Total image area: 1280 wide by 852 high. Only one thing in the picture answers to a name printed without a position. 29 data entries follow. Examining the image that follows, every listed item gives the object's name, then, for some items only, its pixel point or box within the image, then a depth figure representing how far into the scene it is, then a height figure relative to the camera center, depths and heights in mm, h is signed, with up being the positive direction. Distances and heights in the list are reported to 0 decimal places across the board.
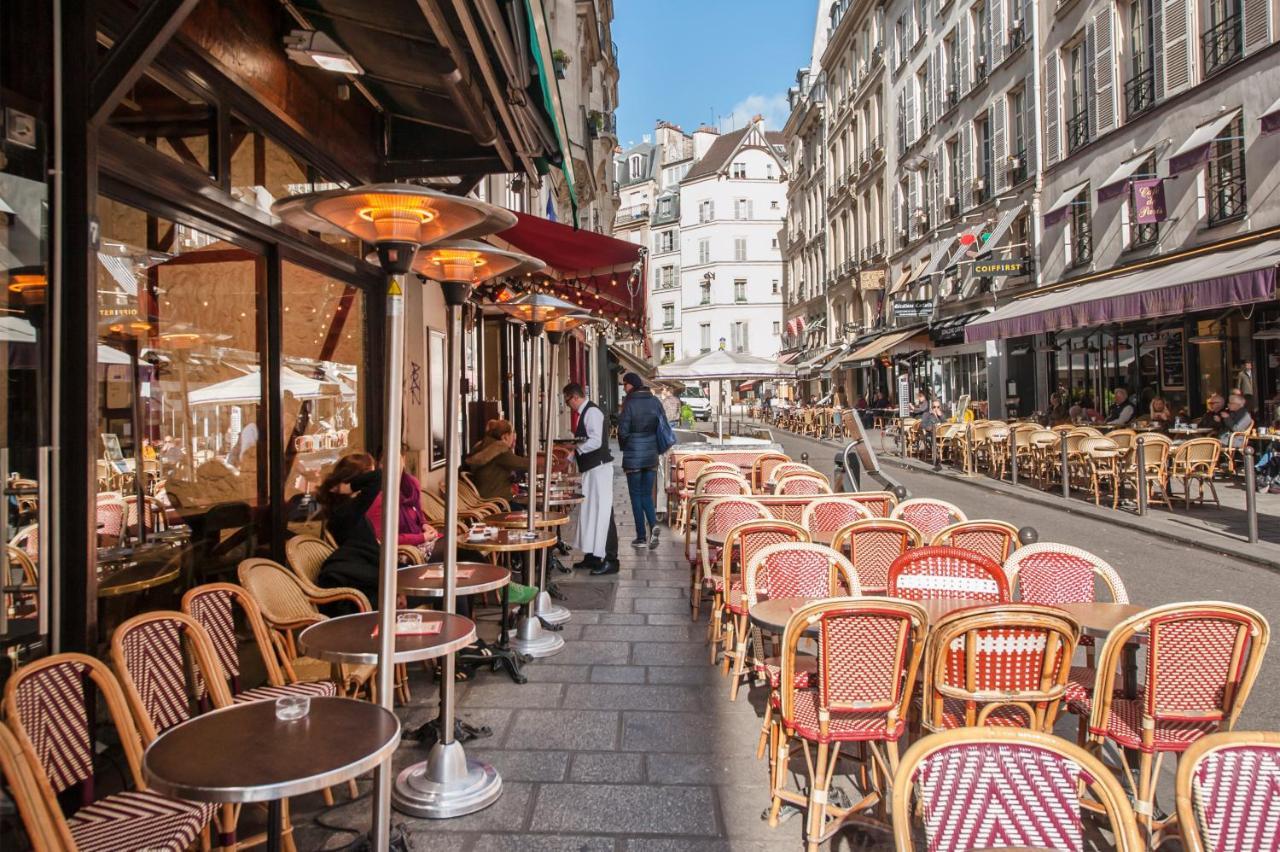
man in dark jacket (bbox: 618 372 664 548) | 9234 +105
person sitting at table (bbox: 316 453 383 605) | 4773 -434
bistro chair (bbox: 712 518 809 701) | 5008 -601
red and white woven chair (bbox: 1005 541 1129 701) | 4270 -680
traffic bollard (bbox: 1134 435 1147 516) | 11367 -590
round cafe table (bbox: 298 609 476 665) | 3164 -730
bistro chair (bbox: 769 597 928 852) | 3272 -920
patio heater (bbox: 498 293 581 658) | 5785 -95
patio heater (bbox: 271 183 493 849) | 2709 +656
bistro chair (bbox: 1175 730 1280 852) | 2031 -826
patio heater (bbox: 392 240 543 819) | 3578 -1072
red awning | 8309 +1895
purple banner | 16297 +4263
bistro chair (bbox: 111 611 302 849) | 2977 -761
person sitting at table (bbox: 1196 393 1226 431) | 14266 +306
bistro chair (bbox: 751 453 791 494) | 10367 -332
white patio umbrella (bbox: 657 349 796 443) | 14398 +1172
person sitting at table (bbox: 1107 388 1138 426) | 16562 +426
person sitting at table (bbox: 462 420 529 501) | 8562 -168
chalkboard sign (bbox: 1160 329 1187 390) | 16781 +1309
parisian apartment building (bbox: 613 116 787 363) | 63125 +13457
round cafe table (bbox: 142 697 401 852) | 2174 -811
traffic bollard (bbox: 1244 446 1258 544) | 8867 -675
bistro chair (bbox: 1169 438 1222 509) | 11672 -385
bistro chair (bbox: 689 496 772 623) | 6176 -558
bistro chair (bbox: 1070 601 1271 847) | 3150 -876
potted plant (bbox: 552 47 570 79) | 14023 +6244
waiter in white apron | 8156 -443
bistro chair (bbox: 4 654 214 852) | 2449 -898
